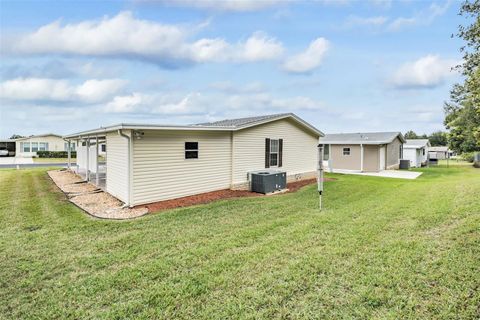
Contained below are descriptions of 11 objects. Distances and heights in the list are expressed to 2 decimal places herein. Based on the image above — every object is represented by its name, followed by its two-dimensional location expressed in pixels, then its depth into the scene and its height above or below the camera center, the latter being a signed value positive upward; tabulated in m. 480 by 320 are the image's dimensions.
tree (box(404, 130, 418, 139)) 69.01 +4.93
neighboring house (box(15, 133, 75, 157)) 36.81 +1.21
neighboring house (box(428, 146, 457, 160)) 54.69 +0.39
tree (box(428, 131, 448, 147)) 65.22 +3.37
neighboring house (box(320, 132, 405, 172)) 22.19 +0.24
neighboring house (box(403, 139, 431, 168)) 29.39 +0.19
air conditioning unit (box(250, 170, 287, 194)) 11.80 -1.23
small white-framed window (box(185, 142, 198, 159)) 10.36 +0.12
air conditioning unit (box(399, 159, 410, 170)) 26.54 -1.05
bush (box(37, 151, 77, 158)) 35.91 -0.15
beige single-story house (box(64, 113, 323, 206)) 9.08 -0.07
